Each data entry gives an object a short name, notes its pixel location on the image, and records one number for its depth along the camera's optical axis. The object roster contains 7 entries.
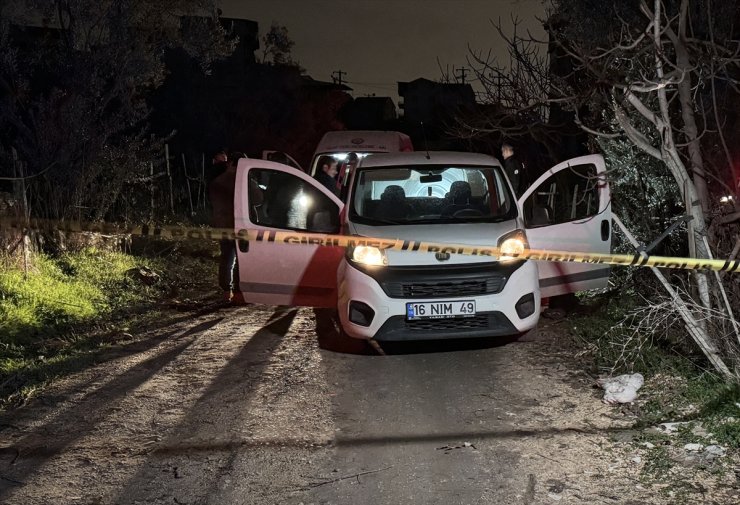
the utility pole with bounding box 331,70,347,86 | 67.58
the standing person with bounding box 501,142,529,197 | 9.38
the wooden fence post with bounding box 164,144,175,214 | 15.38
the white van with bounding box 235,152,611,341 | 5.73
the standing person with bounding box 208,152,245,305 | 8.77
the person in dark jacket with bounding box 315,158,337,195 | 10.07
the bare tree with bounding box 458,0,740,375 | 5.02
